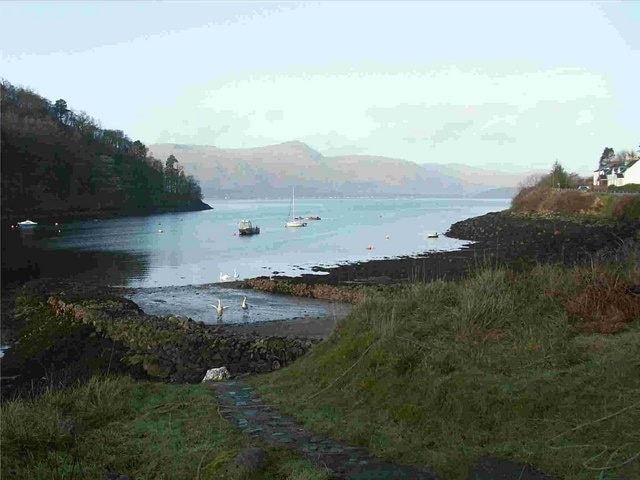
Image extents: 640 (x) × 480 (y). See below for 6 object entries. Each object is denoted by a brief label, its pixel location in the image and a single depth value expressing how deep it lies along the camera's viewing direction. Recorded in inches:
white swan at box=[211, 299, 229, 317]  910.4
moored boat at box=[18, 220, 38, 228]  2834.6
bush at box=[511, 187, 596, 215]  2831.4
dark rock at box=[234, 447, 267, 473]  203.2
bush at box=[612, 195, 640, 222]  2254.8
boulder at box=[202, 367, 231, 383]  438.6
